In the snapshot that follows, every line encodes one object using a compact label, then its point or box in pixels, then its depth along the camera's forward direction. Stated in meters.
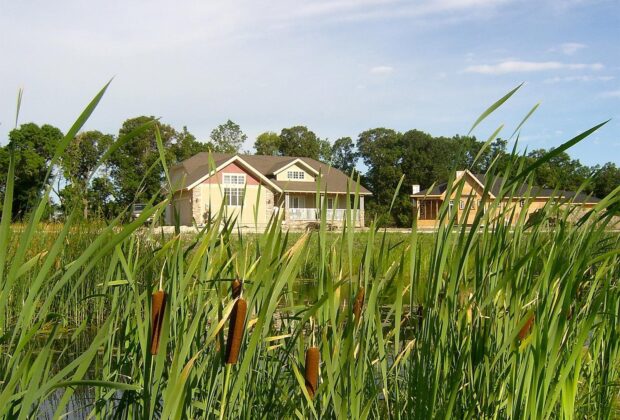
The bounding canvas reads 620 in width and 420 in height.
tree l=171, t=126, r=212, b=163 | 50.19
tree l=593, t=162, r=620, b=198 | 48.87
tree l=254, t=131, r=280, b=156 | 64.62
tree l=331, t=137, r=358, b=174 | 66.62
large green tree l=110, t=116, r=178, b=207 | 39.39
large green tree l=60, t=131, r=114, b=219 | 33.64
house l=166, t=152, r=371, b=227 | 35.44
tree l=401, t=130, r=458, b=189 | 56.78
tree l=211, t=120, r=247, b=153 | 67.00
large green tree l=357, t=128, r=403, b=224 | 55.69
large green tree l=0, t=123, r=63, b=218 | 37.47
